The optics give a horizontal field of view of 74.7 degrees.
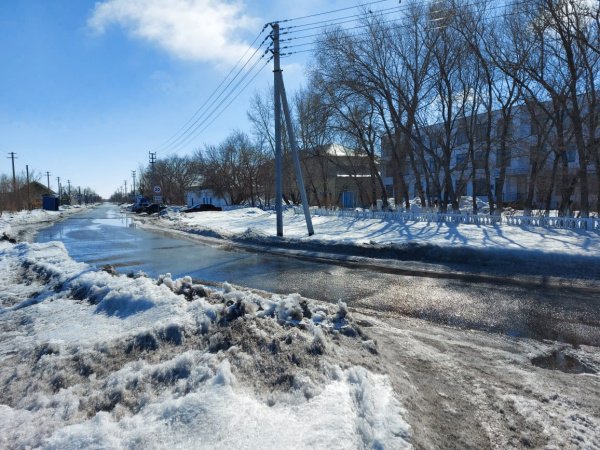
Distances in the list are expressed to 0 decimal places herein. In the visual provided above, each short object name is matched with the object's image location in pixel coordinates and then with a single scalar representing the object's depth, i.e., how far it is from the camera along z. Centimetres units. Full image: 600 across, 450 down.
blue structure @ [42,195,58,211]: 6203
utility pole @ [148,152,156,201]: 6427
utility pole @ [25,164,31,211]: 6399
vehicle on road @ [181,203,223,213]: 4766
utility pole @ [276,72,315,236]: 1703
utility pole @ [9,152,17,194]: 5989
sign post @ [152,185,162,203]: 3941
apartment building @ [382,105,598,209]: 2089
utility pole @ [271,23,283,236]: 1775
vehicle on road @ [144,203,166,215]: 5316
